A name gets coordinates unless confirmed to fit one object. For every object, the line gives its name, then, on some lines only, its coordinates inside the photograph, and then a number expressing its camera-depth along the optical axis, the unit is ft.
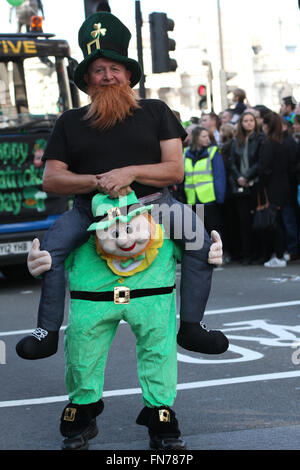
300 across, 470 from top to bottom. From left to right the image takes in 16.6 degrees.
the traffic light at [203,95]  92.68
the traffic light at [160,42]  50.19
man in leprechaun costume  16.11
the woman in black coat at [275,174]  43.34
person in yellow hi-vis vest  44.19
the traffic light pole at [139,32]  48.73
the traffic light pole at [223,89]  78.54
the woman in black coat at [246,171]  44.34
